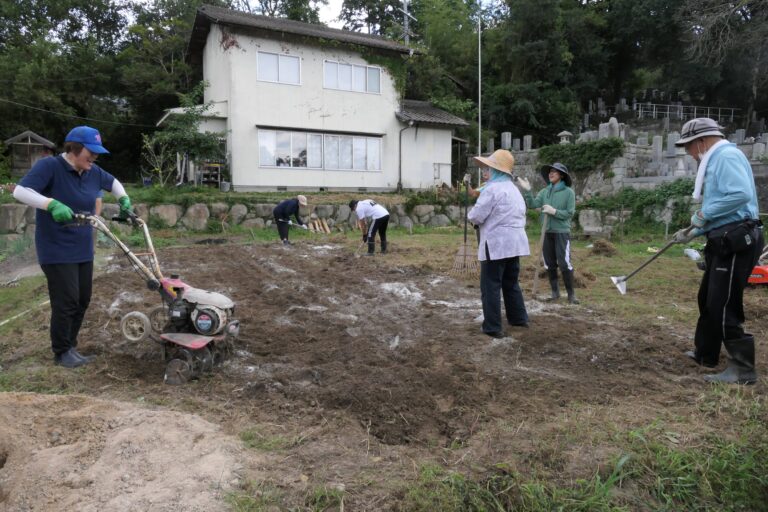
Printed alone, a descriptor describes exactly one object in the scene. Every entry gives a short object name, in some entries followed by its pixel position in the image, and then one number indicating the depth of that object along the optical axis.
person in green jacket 6.30
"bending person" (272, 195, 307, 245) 12.50
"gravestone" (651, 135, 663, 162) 17.26
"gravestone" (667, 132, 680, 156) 17.34
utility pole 26.94
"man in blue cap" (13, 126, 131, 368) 4.01
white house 18.36
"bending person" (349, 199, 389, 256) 10.95
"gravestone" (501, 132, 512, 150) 22.36
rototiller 3.80
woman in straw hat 4.91
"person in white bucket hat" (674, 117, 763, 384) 3.70
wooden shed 20.97
